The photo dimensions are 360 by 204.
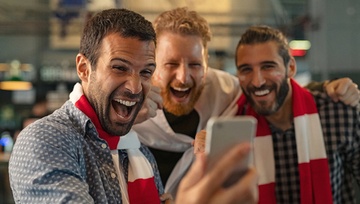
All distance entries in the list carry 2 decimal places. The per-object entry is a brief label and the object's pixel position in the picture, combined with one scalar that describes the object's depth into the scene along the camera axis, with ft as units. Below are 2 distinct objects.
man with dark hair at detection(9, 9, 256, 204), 4.49
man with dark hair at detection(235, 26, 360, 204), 8.18
